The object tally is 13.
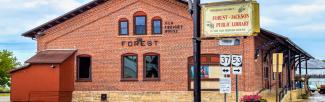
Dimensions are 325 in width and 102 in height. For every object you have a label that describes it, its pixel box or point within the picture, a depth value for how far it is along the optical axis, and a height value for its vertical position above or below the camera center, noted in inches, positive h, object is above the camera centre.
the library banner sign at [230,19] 385.1 +29.0
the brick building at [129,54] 1314.0 +12.7
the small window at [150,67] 1359.5 -20.1
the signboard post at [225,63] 680.4 -5.0
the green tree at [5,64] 2851.9 -27.1
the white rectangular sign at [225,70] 678.8 -13.7
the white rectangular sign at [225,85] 630.5 -30.4
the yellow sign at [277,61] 1302.9 -4.4
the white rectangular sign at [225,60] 687.1 -1.1
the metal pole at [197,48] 362.3 +7.5
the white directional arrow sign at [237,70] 717.9 -14.5
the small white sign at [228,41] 410.0 +14.1
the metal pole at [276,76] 1634.8 -52.4
